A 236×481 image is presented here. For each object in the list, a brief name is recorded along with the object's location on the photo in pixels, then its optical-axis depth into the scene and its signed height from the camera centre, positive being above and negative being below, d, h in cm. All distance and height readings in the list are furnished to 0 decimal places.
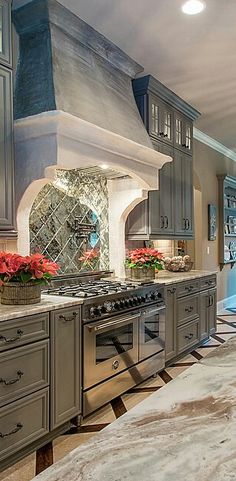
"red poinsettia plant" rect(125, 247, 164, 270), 405 -9
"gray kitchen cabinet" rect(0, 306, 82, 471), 230 -81
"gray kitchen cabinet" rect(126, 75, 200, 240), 440 +107
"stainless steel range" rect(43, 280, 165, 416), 294 -71
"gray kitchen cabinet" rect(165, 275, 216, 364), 418 -74
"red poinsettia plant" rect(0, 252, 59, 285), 256 -11
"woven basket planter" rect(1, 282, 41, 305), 260 -27
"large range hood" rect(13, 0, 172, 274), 293 +116
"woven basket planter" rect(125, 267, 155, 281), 404 -23
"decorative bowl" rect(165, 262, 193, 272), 507 -23
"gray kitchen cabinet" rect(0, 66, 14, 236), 271 +65
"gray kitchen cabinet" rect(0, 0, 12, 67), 274 +150
